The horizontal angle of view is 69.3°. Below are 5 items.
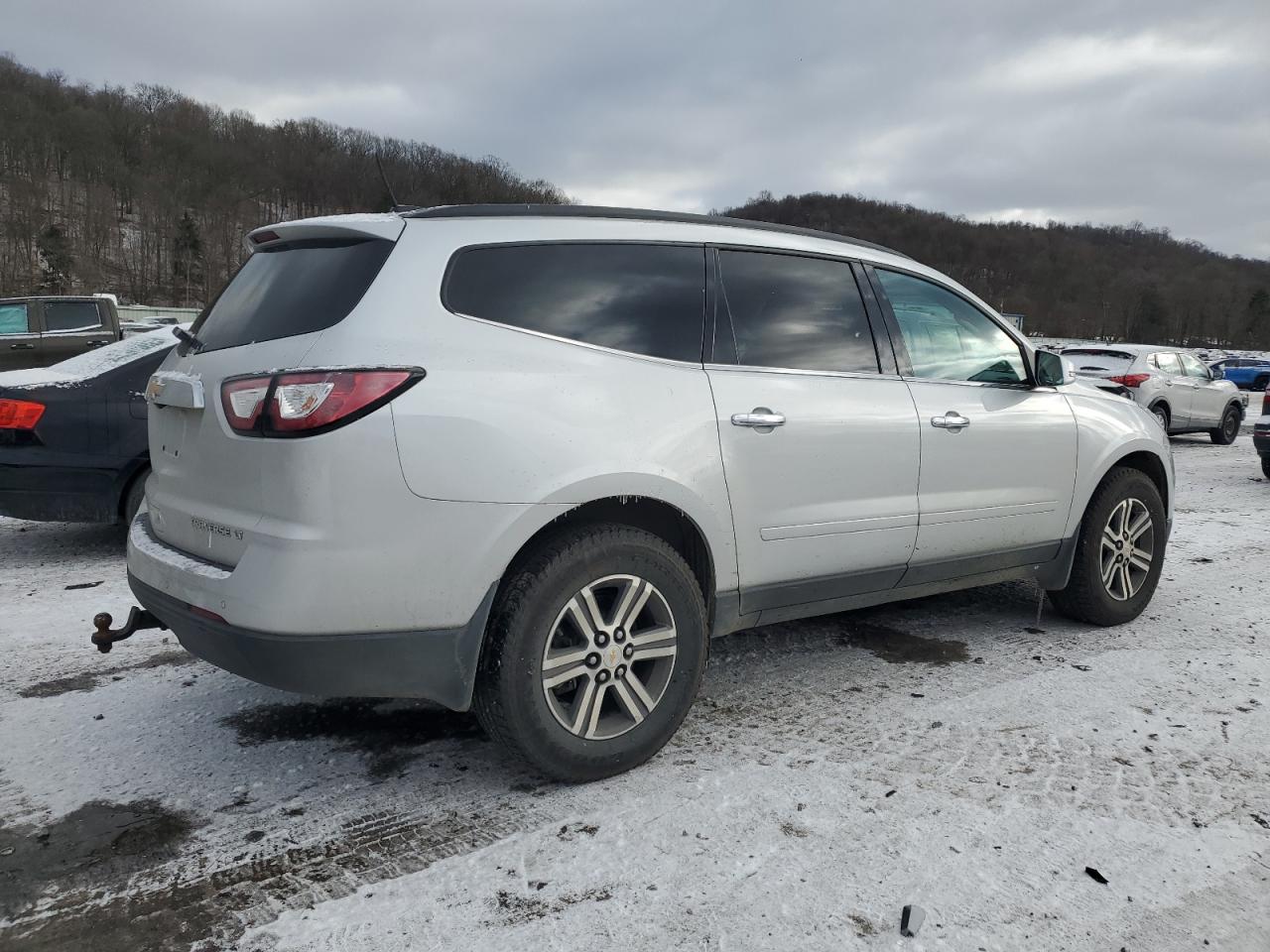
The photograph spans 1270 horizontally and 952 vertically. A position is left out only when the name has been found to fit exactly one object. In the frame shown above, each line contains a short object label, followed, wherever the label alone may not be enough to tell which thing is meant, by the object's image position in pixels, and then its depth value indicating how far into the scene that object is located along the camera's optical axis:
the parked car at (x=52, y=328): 13.84
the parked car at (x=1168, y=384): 14.45
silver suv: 2.42
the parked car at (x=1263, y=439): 10.33
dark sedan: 5.34
